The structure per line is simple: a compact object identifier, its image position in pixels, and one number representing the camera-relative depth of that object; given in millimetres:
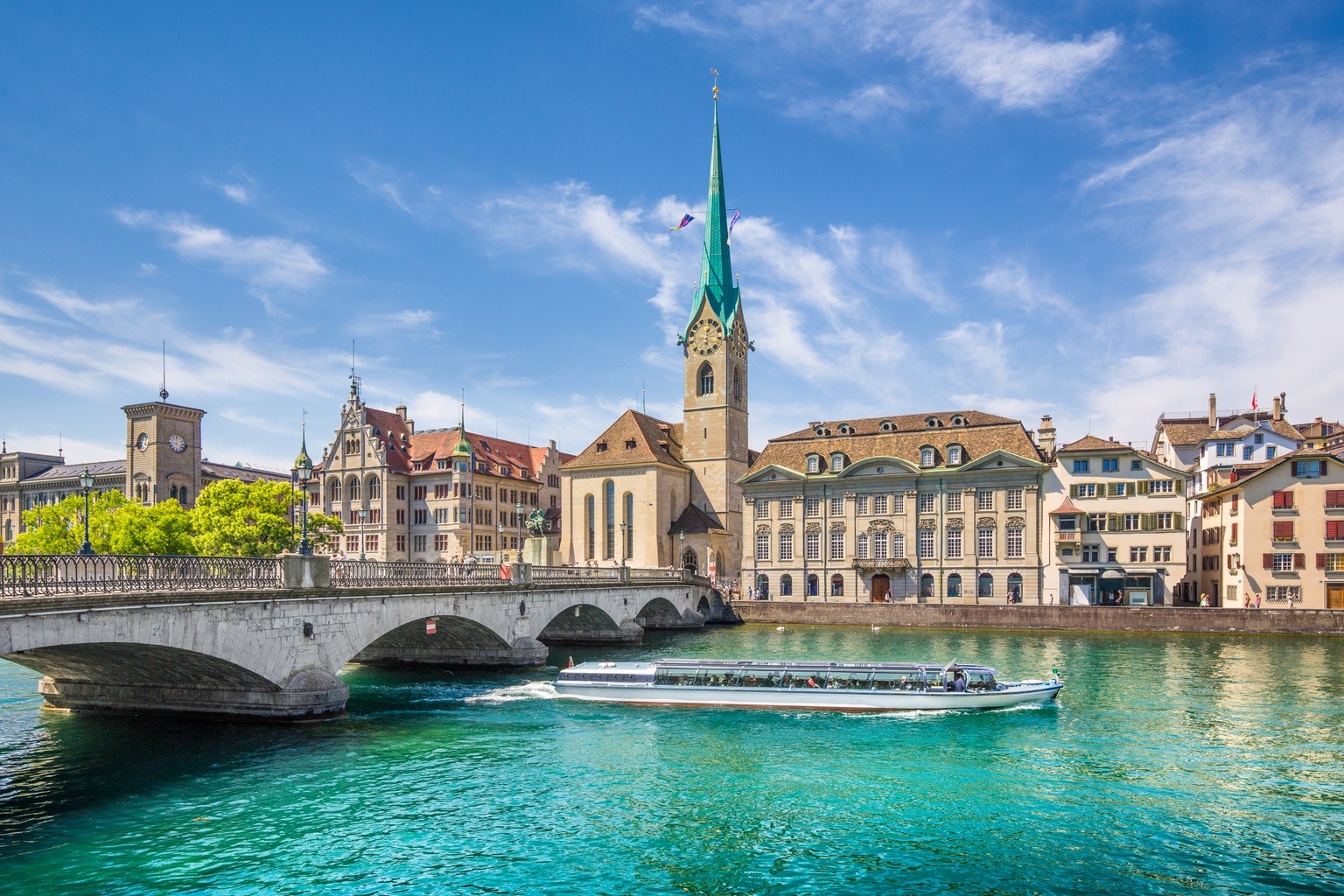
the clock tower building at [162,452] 110188
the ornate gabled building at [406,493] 104188
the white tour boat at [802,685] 37781
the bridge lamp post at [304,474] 31452
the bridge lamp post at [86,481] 29809
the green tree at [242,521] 66125
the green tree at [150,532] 63906
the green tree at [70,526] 68062
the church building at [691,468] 99688
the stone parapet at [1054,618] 63500
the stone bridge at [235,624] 24625
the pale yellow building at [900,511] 78750
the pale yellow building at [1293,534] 67875
